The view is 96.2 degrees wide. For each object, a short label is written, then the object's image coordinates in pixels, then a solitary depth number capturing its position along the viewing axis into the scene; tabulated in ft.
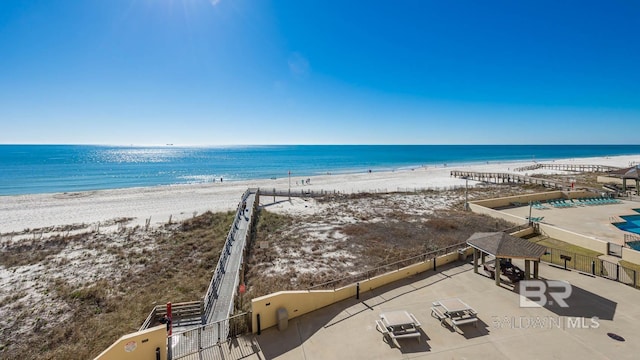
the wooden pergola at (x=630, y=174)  97.09
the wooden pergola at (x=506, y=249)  37.24
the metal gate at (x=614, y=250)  49.37
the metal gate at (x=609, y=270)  39.73
